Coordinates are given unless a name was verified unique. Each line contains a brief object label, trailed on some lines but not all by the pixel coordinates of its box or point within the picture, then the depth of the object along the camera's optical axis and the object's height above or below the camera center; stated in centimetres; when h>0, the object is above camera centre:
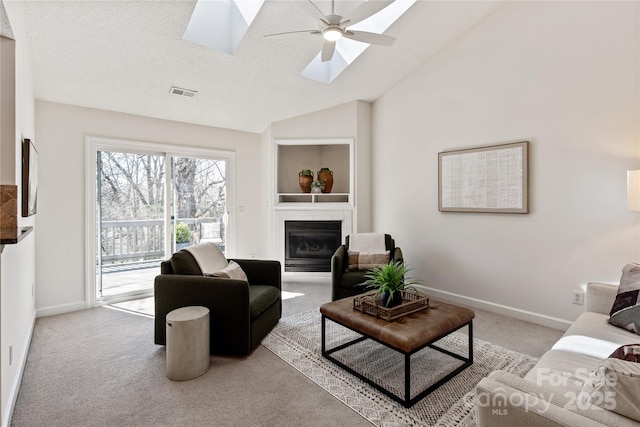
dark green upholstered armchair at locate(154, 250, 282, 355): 258 -78
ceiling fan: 246 +149
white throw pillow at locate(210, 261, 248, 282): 286 -59
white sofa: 103 -69
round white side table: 228 -99
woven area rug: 191 -120
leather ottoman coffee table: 197 -81
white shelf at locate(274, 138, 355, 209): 500 +70
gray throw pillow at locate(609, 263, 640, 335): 196 -61
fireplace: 494 -56
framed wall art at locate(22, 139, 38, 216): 237 +24
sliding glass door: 405 -5
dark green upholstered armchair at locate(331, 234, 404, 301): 354 -80
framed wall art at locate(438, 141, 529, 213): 337 +32
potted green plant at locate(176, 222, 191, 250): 461 -39
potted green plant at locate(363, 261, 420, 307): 240 -58
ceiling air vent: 370 +137
